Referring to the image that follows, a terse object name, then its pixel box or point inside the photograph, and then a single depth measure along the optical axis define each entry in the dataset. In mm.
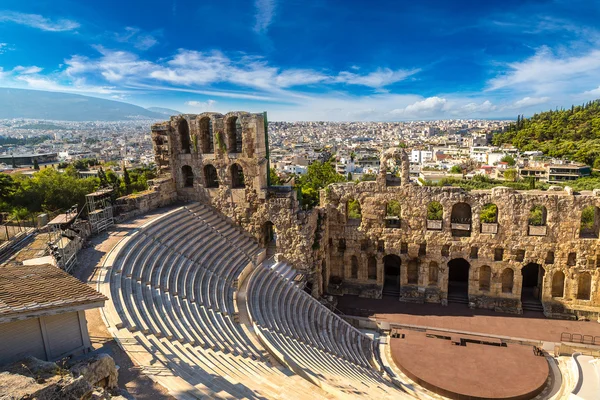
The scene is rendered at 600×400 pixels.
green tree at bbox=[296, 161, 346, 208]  46388
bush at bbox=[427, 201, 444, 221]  36944
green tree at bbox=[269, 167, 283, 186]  47209
